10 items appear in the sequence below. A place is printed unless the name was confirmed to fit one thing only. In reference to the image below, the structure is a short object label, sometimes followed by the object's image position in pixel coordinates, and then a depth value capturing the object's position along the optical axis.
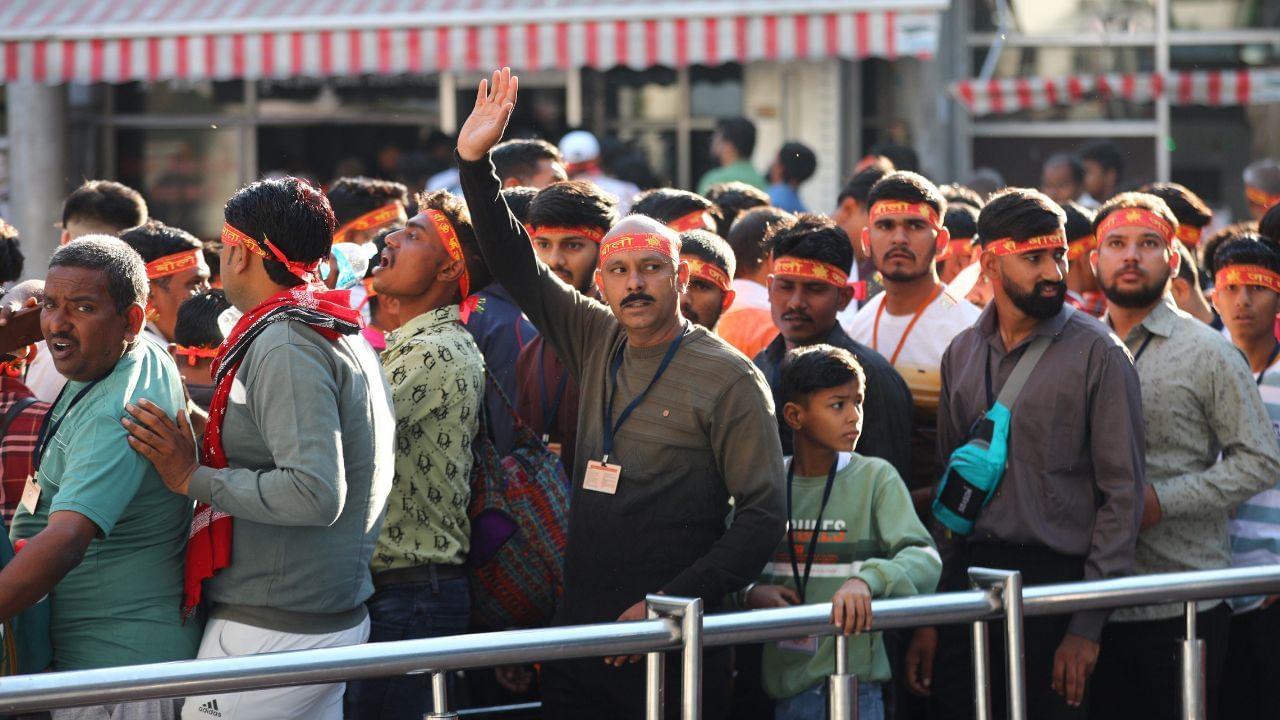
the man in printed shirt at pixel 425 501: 8.26
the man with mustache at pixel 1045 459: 8.56
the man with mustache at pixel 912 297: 10.55
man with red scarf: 6.71
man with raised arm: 7.71
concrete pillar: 25.44
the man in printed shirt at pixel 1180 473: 9.05
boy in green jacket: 8.34
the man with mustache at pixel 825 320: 9.27
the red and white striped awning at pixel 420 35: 20.86
